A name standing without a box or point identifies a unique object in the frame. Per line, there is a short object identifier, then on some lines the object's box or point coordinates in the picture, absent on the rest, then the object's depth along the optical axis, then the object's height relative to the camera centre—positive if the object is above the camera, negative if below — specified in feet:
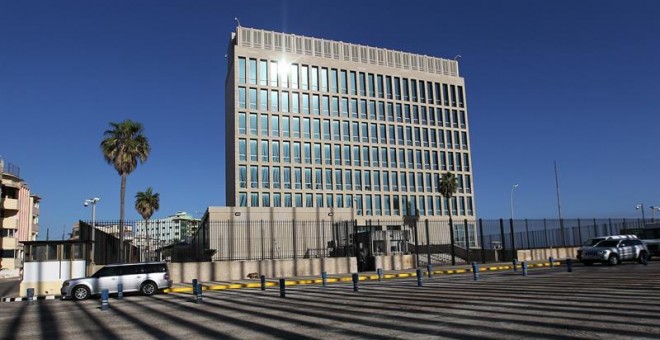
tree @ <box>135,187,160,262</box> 223.51 +19.09
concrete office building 232.32 +54.95
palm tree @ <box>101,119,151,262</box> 121.29 +23.55
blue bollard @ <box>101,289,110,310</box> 51.39 -5.00
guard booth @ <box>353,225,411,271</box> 111.86 -1.47
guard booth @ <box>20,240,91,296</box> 77.25 -2.08
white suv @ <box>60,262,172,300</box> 69.87 -4.49
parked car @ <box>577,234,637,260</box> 98.31 -1.74
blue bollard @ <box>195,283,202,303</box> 55.11 -5.18
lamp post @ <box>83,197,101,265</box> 155.61 +14.29
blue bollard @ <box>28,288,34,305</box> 65.57 -5.51
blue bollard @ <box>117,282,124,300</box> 67.51 -5.62
